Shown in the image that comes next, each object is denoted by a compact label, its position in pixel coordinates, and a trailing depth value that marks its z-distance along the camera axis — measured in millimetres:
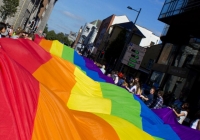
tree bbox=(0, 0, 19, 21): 30462
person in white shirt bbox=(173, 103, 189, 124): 9283
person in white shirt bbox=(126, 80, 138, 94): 12180
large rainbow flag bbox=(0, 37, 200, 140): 2959
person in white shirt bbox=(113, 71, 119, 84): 14891
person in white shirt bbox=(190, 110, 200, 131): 8794
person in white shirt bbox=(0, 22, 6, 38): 7838
